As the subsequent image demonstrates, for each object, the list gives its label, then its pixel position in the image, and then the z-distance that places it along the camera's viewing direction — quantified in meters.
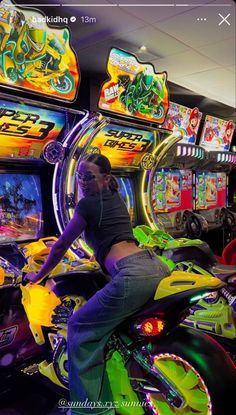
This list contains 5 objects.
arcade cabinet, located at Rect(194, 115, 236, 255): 5.68
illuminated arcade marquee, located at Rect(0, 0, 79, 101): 2.41
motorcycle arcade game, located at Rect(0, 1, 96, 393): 2.39
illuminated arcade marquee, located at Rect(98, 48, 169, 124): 3.29
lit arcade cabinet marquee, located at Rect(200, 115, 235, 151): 6.12
